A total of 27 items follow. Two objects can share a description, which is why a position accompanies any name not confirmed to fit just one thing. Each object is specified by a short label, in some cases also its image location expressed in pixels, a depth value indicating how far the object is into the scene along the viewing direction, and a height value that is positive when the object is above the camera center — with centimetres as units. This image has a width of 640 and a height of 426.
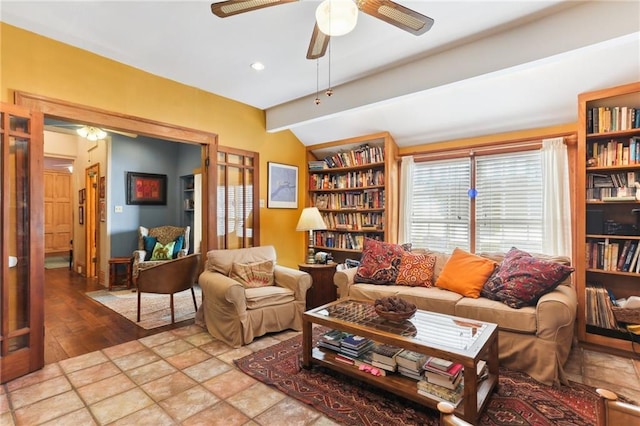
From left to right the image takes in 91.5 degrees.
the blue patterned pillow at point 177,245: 521 -54
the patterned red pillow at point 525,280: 241 -54
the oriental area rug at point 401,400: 179 -118
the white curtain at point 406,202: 398 +14
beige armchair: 279 -84
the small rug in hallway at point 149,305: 353 -120
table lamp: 394 -10
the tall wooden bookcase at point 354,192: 399 +30
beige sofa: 218 -84
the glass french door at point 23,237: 226 -18
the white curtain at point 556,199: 299 +13
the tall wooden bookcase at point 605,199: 264 +12
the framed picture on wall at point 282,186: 434 +38
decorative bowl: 209 -69
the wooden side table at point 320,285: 360 -84
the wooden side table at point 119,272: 493 -94
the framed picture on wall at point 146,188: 540 +44
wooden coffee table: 166 -76
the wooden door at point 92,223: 551 -19
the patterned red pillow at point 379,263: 324 -54
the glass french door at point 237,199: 384 +18
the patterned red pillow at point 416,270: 315 -59
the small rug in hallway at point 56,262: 674 -114
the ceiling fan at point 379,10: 162 +108
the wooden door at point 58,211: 796 +5
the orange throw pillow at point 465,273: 280 -56
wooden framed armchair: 338 -71
